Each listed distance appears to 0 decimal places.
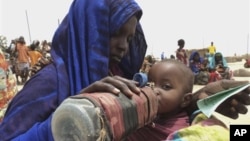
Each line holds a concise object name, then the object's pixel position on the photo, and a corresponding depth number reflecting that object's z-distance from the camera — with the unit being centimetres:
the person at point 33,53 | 737
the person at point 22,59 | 716
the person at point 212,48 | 1016
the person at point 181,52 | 745
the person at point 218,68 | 640
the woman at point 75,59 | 86
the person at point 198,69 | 676
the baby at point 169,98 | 95
